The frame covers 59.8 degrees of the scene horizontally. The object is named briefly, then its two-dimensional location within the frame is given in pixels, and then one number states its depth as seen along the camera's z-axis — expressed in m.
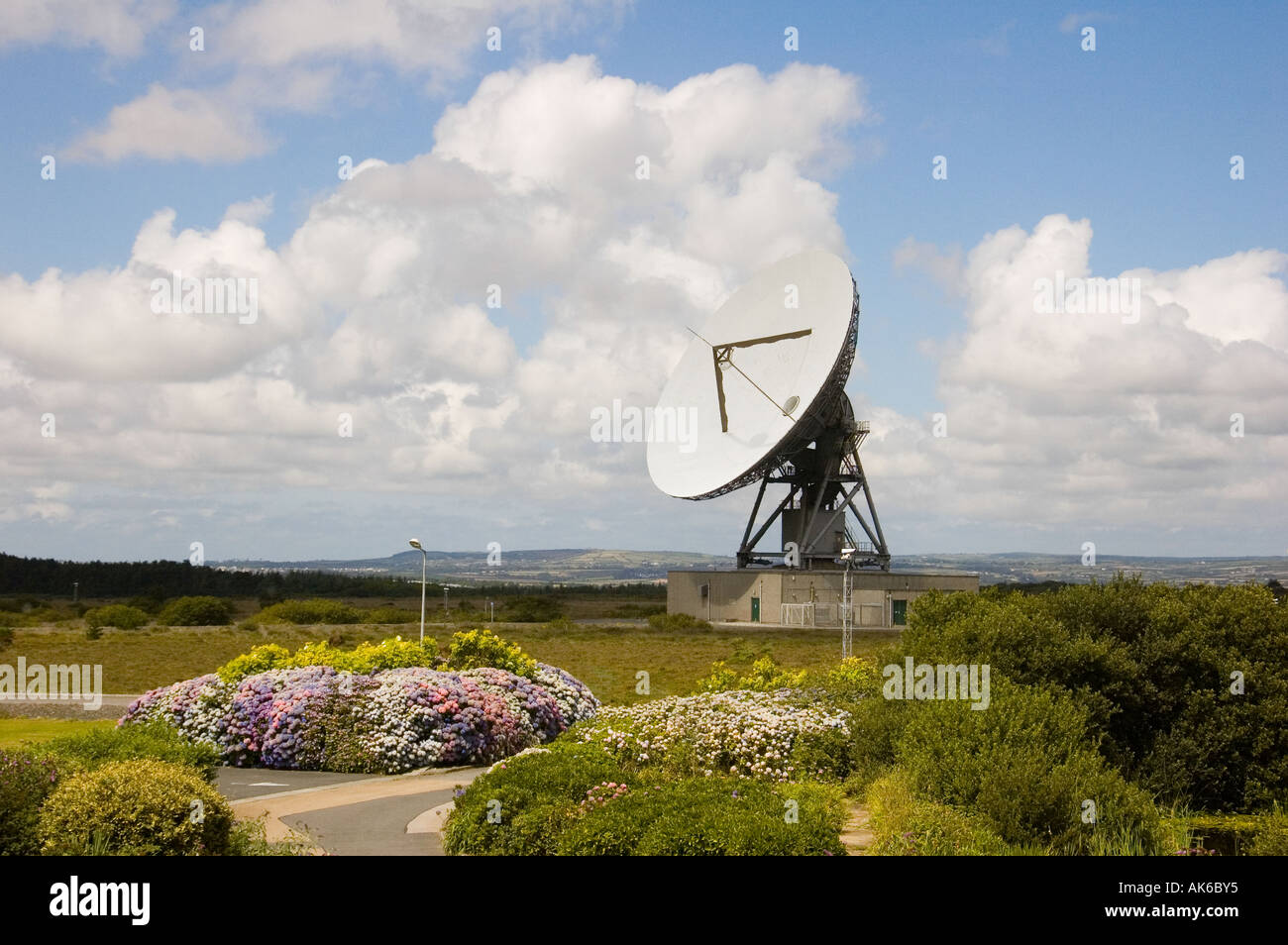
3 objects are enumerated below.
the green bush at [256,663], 22.62
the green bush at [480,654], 23.86
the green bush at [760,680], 23.66
